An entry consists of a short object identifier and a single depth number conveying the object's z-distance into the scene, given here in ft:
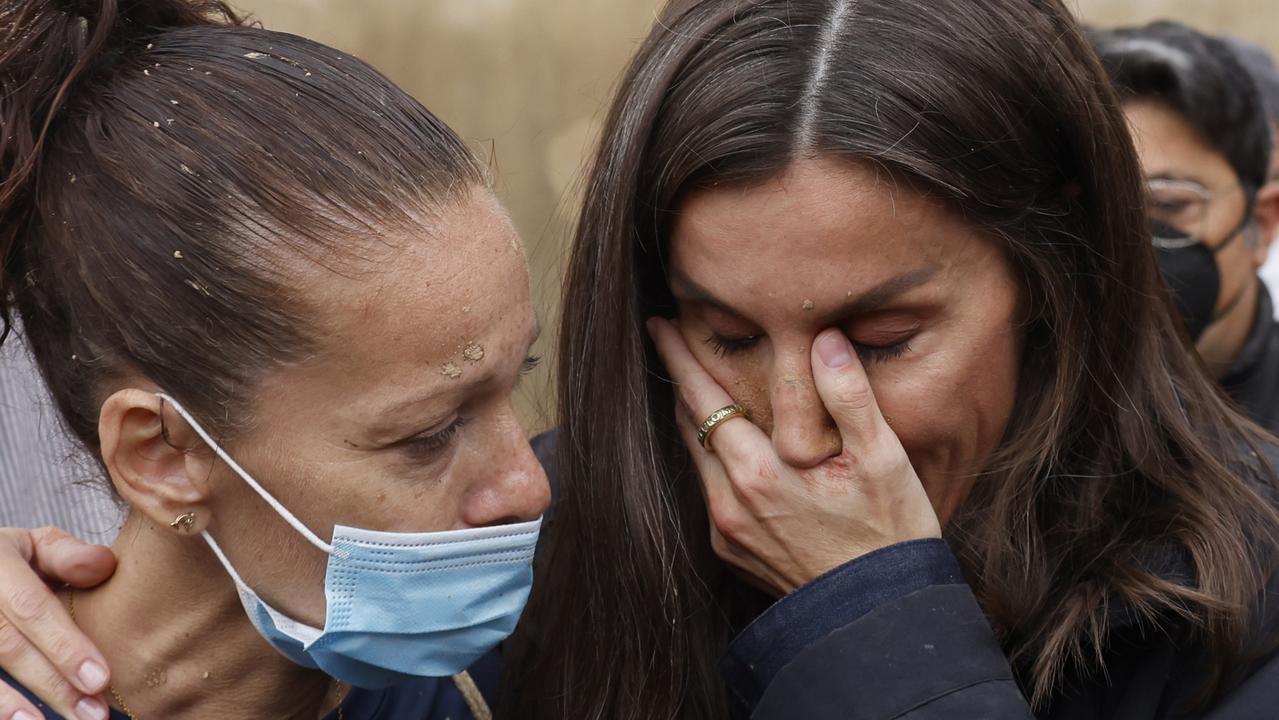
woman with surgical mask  6.33
